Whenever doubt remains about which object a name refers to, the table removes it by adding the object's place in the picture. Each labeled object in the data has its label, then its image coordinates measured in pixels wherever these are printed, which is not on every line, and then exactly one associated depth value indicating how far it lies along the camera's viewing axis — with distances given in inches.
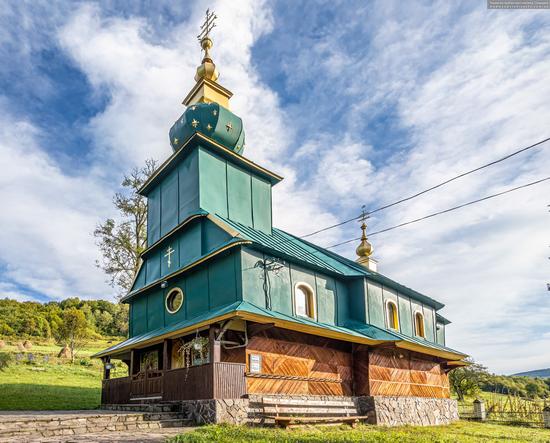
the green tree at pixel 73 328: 1338.6
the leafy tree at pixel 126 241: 949.6
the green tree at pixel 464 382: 1374.3
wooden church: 508.1
